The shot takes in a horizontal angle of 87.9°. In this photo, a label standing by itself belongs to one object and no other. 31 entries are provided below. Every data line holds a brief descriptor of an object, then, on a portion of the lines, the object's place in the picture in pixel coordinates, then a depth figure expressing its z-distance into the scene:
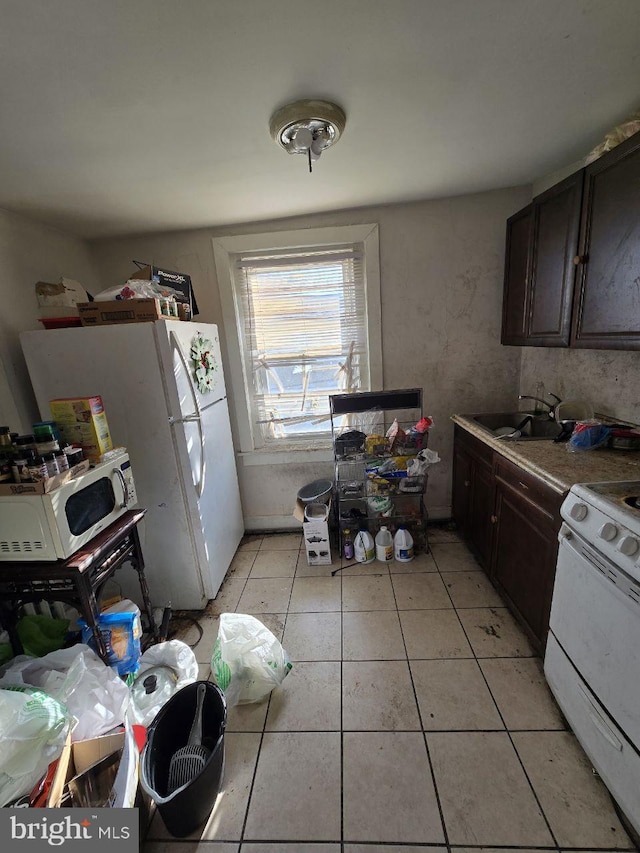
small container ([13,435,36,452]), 1.19
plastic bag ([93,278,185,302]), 1.68
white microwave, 1.13
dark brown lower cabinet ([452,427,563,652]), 1.38
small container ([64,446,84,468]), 1.28
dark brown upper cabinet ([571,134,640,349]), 1.21
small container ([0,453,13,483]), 1.14
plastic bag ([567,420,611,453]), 1.50
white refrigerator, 1.64
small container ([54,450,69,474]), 1.20
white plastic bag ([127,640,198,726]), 1.35
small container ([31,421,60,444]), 1.20
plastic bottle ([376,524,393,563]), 2.25
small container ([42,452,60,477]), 1.16
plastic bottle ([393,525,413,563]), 2.23
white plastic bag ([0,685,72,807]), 0.85
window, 2.28
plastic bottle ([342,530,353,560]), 2.31
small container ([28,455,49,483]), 1.12
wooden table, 1.18
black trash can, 0.99
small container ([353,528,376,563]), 2.25
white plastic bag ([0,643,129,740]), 1.10
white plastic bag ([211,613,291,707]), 1.43
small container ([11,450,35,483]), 1.13
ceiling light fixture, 1.16
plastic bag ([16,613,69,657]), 1.44
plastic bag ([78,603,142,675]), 1.37
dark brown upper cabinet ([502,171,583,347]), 1.53
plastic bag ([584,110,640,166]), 1.24
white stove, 0.94
